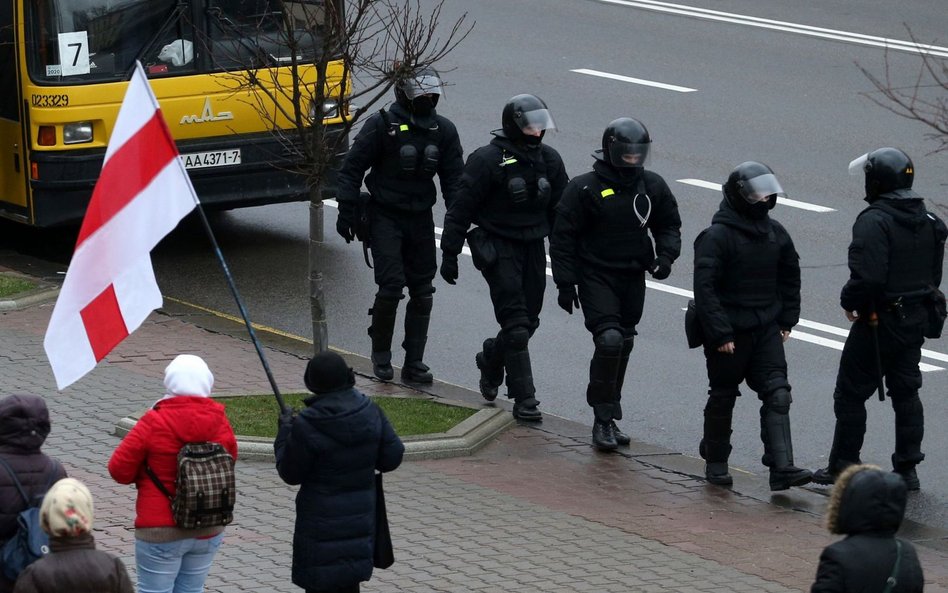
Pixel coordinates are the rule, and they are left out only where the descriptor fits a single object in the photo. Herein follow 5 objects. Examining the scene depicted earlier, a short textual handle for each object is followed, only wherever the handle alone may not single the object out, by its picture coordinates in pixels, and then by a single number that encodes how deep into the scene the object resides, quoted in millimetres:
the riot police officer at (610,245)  20281
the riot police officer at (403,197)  21781
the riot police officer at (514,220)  20937
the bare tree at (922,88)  37406
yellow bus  27484
